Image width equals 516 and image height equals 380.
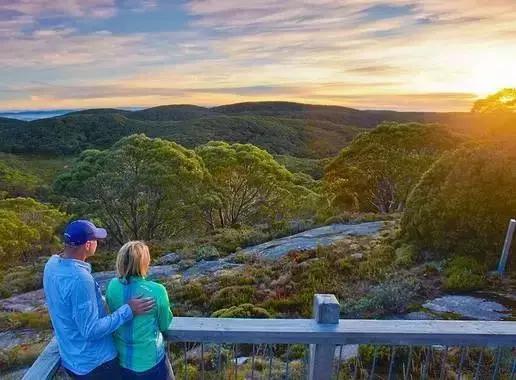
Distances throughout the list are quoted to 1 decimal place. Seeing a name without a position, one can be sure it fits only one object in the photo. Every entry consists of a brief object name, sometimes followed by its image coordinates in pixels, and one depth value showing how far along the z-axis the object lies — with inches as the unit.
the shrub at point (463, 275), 305.4
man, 107.0
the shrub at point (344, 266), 381.4
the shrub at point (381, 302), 281.6
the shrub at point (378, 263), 357.4
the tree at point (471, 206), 356.8
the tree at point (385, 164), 1058.1
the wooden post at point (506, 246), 318.3
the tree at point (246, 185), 1023.0
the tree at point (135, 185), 874.8
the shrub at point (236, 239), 577.6
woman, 112.7
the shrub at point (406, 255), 378.6
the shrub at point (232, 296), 339.6
